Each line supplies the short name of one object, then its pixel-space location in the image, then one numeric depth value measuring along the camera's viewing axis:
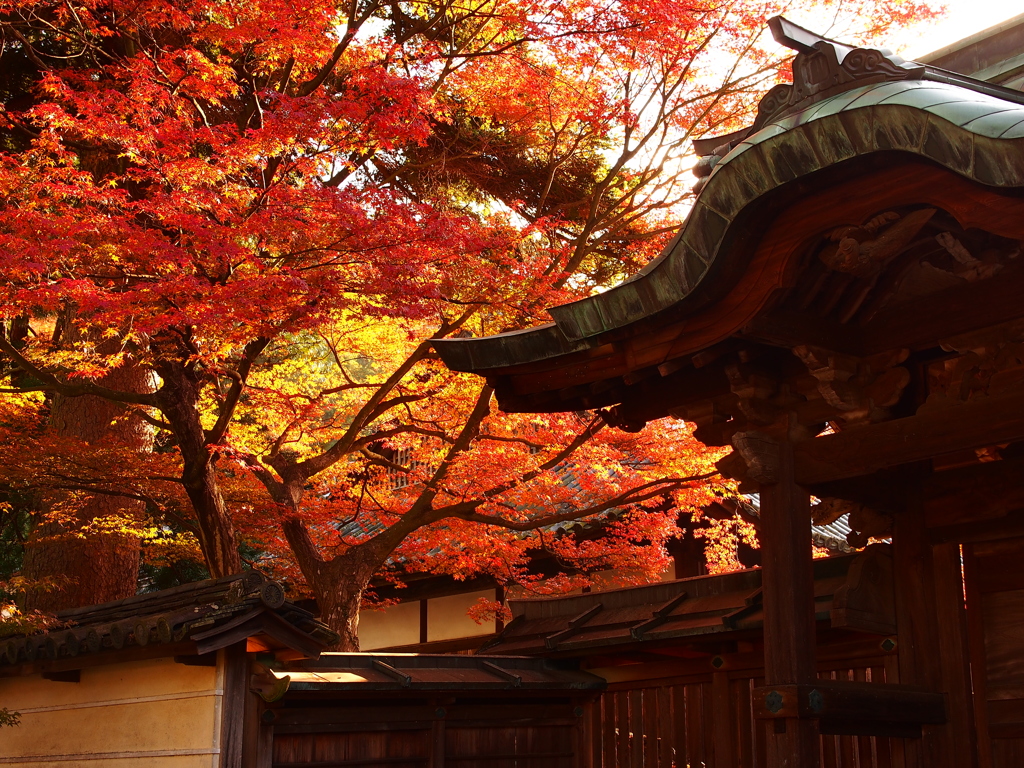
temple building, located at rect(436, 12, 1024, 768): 4.07
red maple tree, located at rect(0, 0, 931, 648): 9.51
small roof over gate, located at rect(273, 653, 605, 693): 7.30
